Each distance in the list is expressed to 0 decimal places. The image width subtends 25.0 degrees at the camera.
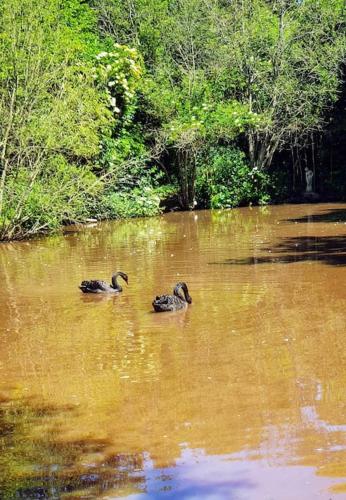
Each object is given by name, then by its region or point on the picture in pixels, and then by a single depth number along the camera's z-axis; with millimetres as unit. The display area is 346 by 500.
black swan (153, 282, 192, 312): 10516
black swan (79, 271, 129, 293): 12164
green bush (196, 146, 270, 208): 29484
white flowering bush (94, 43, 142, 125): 27281
